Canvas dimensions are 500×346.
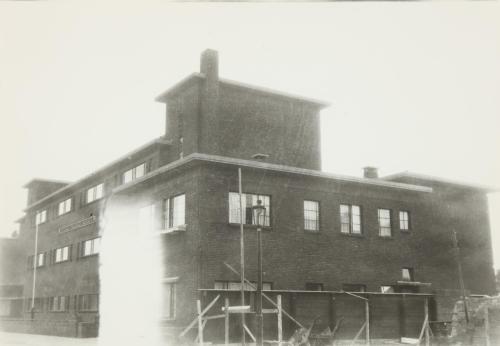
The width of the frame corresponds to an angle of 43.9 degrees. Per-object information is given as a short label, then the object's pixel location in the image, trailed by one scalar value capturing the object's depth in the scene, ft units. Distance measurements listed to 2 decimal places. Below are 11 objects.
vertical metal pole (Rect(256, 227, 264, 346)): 62.59
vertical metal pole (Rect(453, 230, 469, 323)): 90.84
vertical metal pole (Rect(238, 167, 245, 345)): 79.88
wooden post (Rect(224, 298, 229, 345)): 81.10
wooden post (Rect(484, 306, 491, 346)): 87.02
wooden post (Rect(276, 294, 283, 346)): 82.23
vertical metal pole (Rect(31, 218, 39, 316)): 161.43
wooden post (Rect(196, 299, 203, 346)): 79.20
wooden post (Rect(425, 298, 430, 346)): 94.95
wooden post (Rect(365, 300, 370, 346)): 92.73
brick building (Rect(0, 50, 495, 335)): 90.89
